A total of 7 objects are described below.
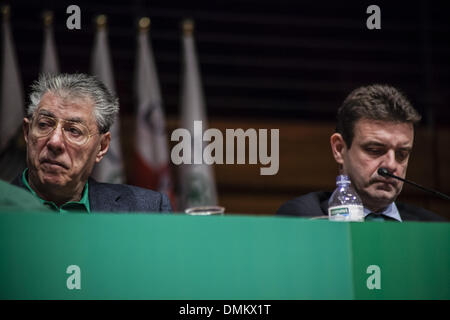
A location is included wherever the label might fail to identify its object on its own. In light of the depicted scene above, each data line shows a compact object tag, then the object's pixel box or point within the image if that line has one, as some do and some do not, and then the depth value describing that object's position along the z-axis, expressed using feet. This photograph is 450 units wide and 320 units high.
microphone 15.44
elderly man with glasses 15.97
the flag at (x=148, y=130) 31.30
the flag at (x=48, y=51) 30.42
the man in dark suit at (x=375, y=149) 17.87
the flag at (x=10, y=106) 29.27
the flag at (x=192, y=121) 31.40
